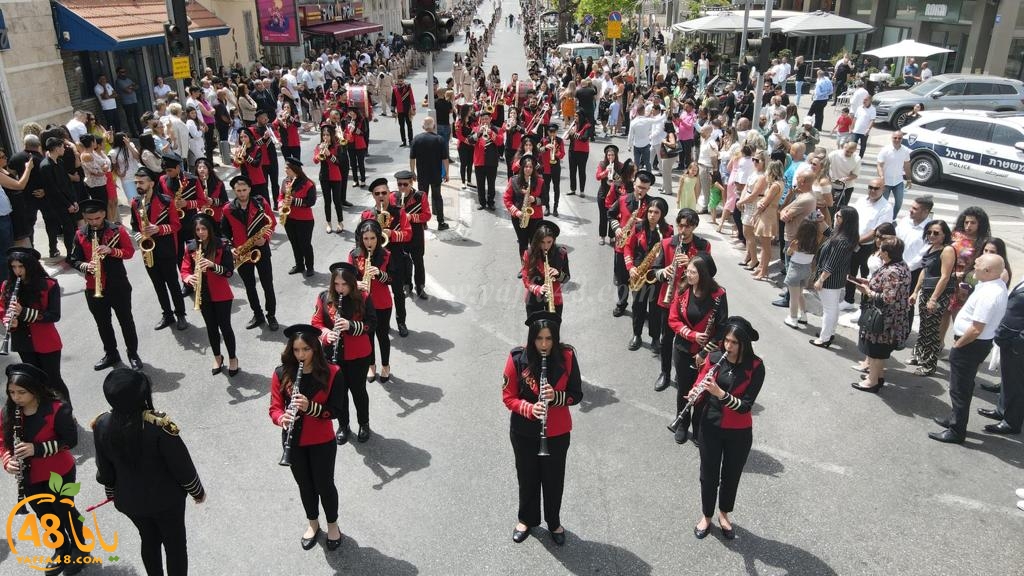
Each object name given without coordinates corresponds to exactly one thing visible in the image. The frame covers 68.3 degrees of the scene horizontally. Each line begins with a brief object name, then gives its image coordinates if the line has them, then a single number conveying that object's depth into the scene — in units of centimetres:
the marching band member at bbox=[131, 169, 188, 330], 865
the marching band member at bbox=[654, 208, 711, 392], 739
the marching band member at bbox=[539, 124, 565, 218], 1316
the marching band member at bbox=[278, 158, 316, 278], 999
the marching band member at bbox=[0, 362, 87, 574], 477
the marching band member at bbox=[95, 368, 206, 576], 428
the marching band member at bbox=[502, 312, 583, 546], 498
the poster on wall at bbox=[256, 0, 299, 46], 3241
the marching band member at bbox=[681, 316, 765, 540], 511
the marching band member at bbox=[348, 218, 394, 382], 739
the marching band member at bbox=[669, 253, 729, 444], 634
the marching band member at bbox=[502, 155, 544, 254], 1006
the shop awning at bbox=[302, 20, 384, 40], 3947
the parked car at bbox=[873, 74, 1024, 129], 2195
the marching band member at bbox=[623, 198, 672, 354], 822
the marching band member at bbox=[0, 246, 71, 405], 645
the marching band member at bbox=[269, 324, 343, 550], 498
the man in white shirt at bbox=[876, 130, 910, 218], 1191
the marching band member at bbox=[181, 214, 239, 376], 749
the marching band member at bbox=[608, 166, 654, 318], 883
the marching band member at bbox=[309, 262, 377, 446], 621
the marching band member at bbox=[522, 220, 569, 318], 733
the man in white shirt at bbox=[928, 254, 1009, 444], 651
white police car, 1555
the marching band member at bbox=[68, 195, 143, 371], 755
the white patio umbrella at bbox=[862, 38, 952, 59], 2559
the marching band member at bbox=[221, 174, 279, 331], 862
